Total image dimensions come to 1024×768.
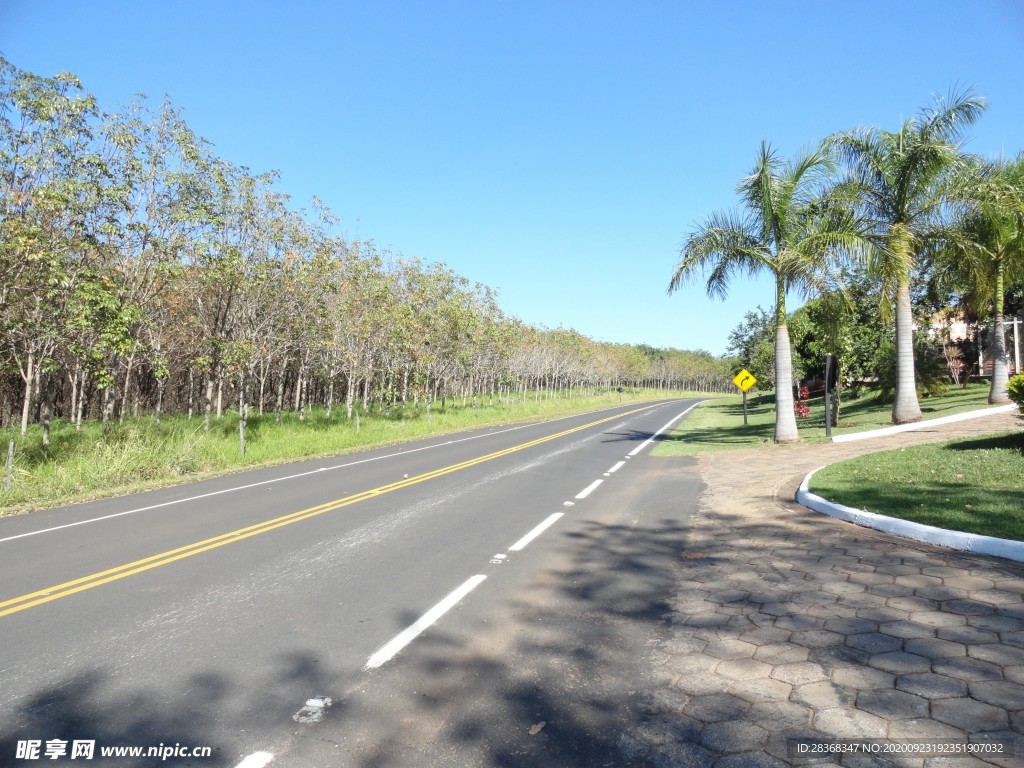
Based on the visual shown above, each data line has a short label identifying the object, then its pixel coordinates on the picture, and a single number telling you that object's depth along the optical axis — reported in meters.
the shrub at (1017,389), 10.86
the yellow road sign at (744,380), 23.27
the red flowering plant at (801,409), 26.45
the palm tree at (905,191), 16.78
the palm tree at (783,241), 16.03
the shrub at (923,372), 26.14
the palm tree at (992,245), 17.06
